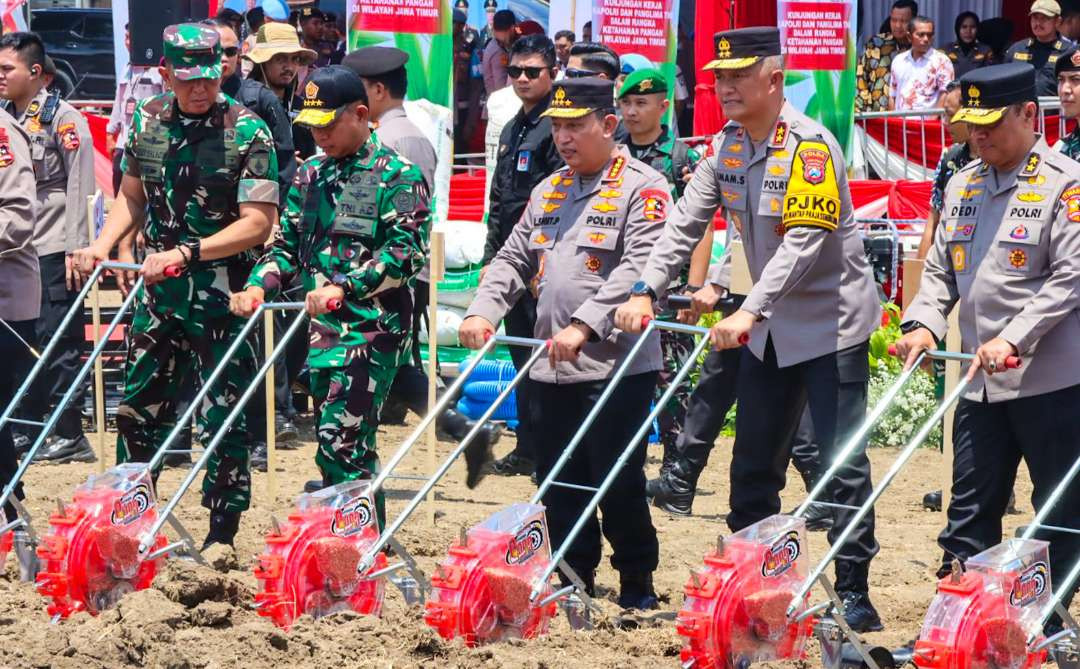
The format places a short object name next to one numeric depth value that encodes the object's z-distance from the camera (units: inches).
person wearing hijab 1113.6
